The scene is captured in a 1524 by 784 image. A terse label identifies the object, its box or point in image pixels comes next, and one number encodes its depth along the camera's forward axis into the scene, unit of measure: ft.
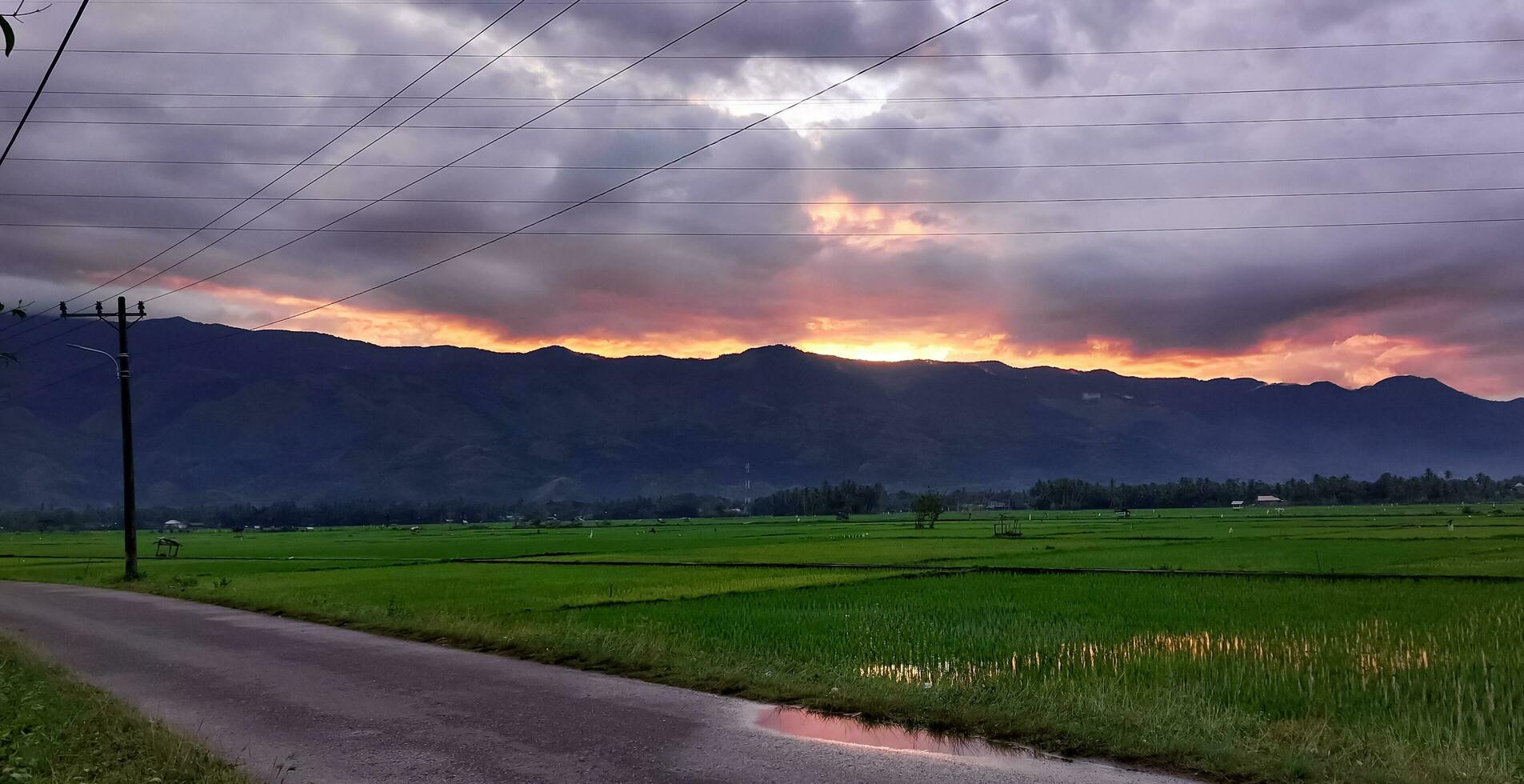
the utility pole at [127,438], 133.80
